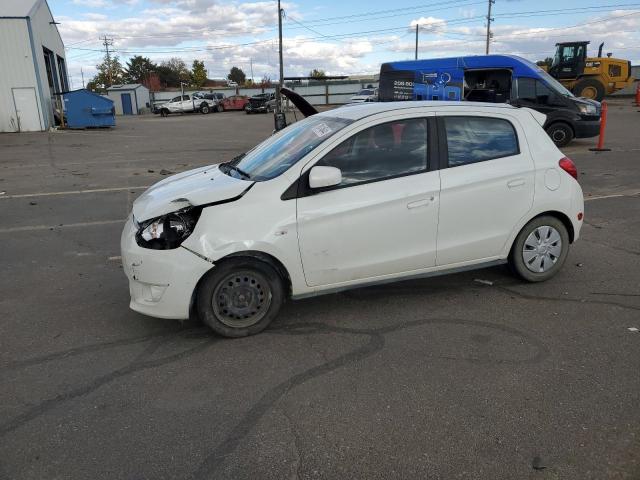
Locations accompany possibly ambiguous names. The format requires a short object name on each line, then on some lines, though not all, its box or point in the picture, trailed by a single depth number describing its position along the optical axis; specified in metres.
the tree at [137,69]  96.38
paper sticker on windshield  4.19
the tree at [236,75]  111.81
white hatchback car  3.72
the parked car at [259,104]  43.47
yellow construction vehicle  29.83
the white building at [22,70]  26.12
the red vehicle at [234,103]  50.12
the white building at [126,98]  57.28
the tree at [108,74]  89.94
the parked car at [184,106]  47.41
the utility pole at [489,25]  66.75
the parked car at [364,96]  35.34
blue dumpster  27.91
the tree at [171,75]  95.83
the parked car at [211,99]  49.09
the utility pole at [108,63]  87.76
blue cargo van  14.52
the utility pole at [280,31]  47.00
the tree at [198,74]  87.69
